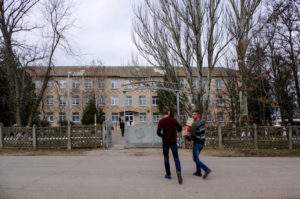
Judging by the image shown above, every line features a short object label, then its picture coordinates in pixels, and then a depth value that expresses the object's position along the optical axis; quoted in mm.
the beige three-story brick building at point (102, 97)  48719
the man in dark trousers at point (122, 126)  26031
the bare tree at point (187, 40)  16578
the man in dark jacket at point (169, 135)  6574
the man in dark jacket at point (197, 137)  6868
